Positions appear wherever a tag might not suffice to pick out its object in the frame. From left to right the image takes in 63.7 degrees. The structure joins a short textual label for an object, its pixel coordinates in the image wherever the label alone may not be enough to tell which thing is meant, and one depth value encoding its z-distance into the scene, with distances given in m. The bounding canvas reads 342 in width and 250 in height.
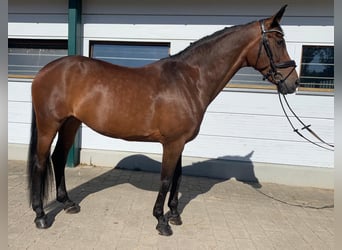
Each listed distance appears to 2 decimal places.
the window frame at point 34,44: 5.50
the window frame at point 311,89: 4.90
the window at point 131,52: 5.30
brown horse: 2.88
